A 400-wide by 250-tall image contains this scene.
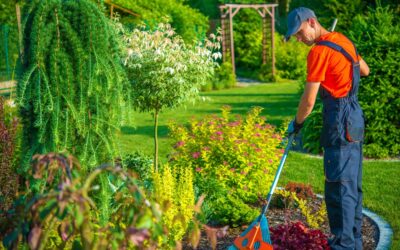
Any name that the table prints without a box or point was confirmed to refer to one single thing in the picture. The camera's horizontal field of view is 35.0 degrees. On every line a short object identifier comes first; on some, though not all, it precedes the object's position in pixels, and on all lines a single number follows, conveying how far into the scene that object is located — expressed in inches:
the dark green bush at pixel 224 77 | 870.1
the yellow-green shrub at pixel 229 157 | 253.0
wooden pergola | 940.0
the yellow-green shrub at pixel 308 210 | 229.3
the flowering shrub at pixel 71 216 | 102.7
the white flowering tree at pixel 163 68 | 283.9
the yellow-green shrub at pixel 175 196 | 198.2
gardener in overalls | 188.2
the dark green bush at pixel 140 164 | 283.0
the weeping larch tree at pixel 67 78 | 180.7
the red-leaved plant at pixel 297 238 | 198.7
